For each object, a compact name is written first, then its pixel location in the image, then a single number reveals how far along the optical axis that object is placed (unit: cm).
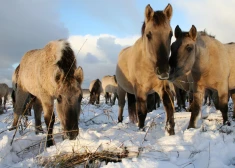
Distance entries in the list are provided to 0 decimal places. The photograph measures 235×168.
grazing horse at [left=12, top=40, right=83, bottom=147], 470
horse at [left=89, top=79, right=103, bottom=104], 2873
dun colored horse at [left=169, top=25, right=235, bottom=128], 589
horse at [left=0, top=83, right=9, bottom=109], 2837
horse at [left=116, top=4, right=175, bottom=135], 527
